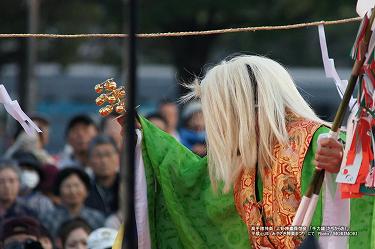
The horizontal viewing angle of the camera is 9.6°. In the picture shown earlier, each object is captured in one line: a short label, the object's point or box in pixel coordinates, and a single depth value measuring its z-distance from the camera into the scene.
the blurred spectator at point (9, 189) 14.40
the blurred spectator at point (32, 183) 14.73
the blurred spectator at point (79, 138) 17.89
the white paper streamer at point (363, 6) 7.54
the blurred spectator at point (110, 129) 17.76
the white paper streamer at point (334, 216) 8.26
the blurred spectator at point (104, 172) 14.65
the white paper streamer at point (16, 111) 9.03
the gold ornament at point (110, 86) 8.98
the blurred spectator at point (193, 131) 17.22
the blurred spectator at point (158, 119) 16.93
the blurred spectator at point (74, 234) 12.48
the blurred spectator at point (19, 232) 11.69
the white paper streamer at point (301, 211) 7.82
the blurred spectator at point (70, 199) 14.05
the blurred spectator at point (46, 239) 11.85
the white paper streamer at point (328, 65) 8.91
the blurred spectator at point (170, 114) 18.63
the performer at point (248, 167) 8.39
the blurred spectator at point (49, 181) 15.40
